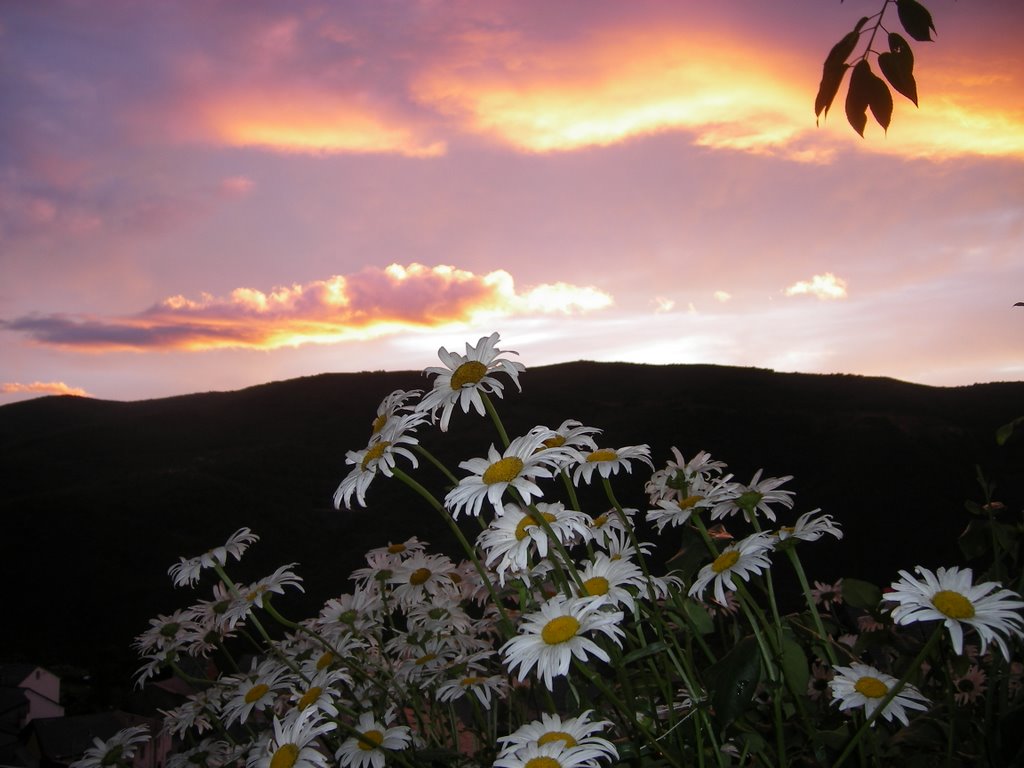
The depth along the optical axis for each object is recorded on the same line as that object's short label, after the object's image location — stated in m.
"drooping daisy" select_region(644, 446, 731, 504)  0.67
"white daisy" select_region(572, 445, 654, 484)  0.63
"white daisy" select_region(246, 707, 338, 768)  0.55
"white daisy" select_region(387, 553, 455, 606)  0.88
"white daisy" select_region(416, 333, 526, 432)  0.56
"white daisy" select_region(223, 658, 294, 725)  0.77
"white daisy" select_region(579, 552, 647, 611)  0.55
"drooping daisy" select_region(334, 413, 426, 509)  0.53
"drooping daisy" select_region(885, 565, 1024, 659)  0.48
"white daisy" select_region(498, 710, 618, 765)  0.49
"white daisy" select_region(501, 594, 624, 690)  0.48
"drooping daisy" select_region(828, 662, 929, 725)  0.55
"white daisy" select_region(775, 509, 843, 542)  0.57
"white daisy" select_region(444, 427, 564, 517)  0.51
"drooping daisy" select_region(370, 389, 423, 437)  0.59
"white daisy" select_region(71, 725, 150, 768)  0.85
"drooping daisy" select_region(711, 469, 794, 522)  0.62
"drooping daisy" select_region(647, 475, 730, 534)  0.61
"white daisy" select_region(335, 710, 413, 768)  0.61
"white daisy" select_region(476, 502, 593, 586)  0.52
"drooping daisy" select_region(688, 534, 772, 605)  0.54
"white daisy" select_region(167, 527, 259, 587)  0.81
